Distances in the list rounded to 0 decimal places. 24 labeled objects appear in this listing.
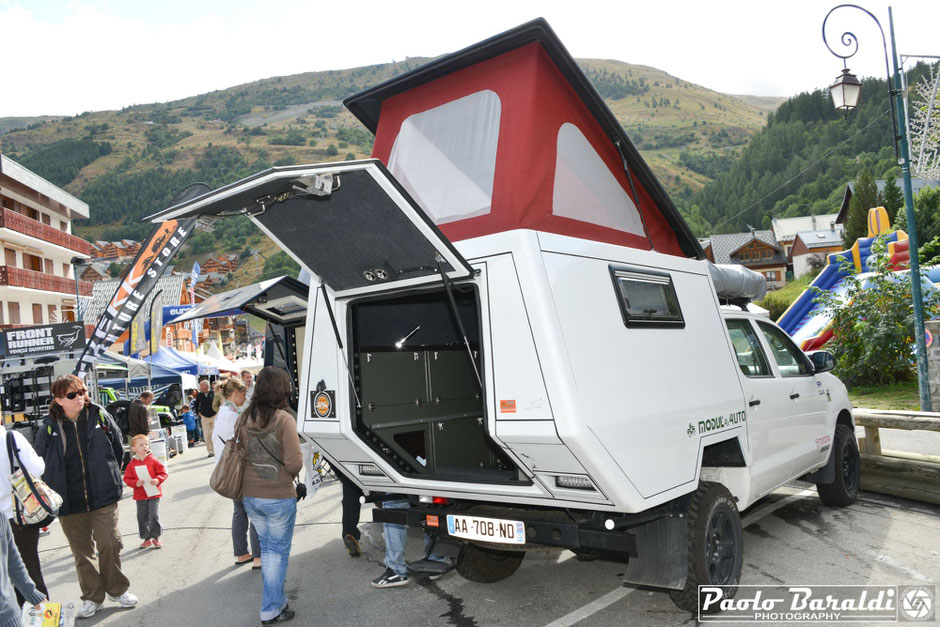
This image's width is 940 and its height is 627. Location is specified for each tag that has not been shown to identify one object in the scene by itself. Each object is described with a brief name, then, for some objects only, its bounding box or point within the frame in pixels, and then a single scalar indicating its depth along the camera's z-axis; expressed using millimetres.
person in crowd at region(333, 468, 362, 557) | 6465
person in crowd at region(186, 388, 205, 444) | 21381
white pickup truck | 3754
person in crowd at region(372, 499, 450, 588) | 5574
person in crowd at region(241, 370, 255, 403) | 12016
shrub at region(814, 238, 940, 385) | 16703
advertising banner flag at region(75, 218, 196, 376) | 15031
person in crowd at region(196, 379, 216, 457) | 16125
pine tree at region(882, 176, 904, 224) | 51562
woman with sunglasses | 5328
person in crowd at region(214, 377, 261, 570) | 6570
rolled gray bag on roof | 5867
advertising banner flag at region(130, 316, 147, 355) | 21375
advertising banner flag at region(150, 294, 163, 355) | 21462
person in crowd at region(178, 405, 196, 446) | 21097
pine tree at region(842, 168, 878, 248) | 54031
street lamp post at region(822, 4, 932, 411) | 12453
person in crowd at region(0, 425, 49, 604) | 4512
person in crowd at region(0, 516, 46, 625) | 3379
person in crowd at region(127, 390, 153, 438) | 8361
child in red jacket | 7262
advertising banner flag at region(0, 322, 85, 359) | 20578
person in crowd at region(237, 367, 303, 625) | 4781
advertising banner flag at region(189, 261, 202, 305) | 24709
